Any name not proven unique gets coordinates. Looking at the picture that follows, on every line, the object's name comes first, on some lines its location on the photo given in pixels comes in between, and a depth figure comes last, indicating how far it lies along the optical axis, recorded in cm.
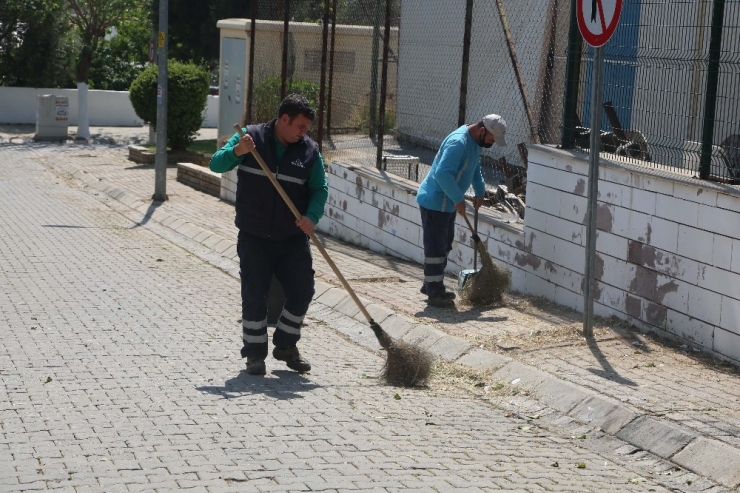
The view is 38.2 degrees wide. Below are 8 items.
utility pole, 1552
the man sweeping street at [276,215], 670
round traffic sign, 696
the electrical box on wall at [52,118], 2564
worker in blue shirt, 850
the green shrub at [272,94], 1441
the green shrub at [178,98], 2105
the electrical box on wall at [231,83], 1777
